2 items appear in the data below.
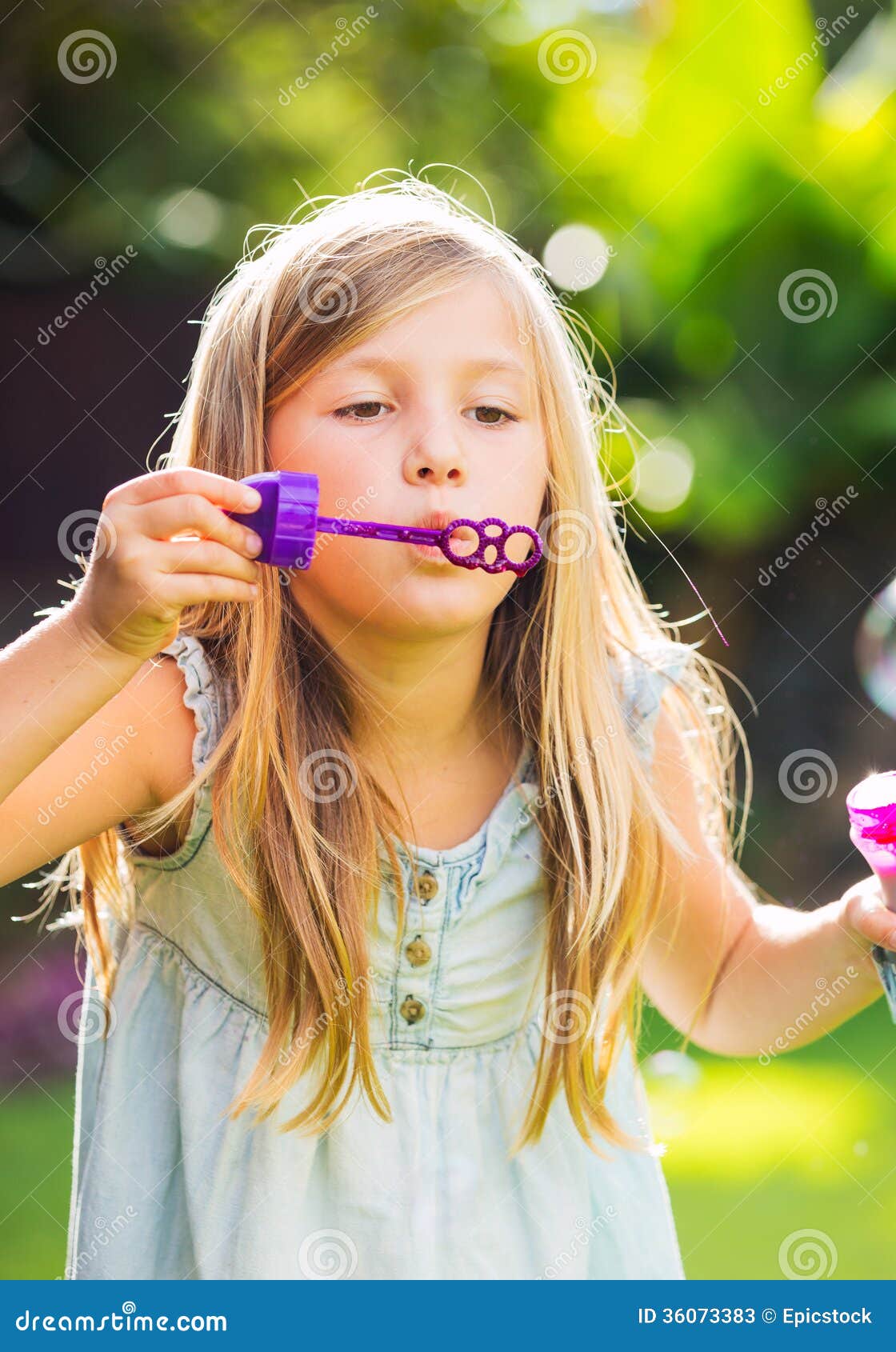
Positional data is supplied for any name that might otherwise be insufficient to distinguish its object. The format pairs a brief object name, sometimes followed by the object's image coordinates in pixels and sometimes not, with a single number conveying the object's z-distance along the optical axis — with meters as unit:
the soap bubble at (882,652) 1.84
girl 1.55
